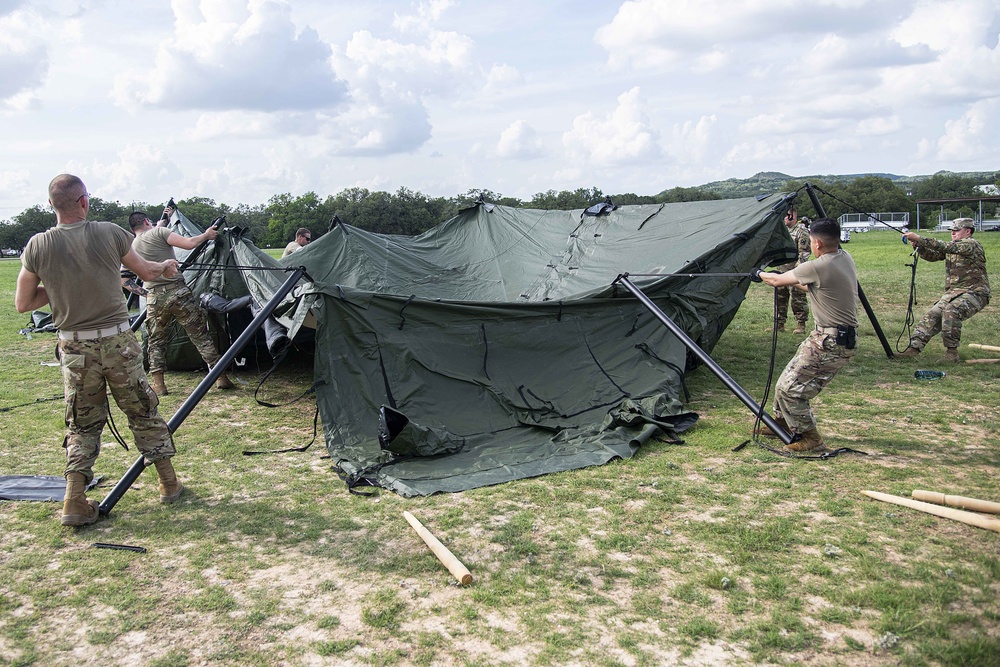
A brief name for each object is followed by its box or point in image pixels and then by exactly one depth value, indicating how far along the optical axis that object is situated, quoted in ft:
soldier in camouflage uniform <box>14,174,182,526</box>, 13.26
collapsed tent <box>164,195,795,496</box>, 17.76
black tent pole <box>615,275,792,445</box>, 18.01
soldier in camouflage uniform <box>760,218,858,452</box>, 16.75
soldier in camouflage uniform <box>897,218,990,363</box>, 26.40
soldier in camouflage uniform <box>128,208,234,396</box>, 24.40
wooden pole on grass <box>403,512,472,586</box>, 11.41
